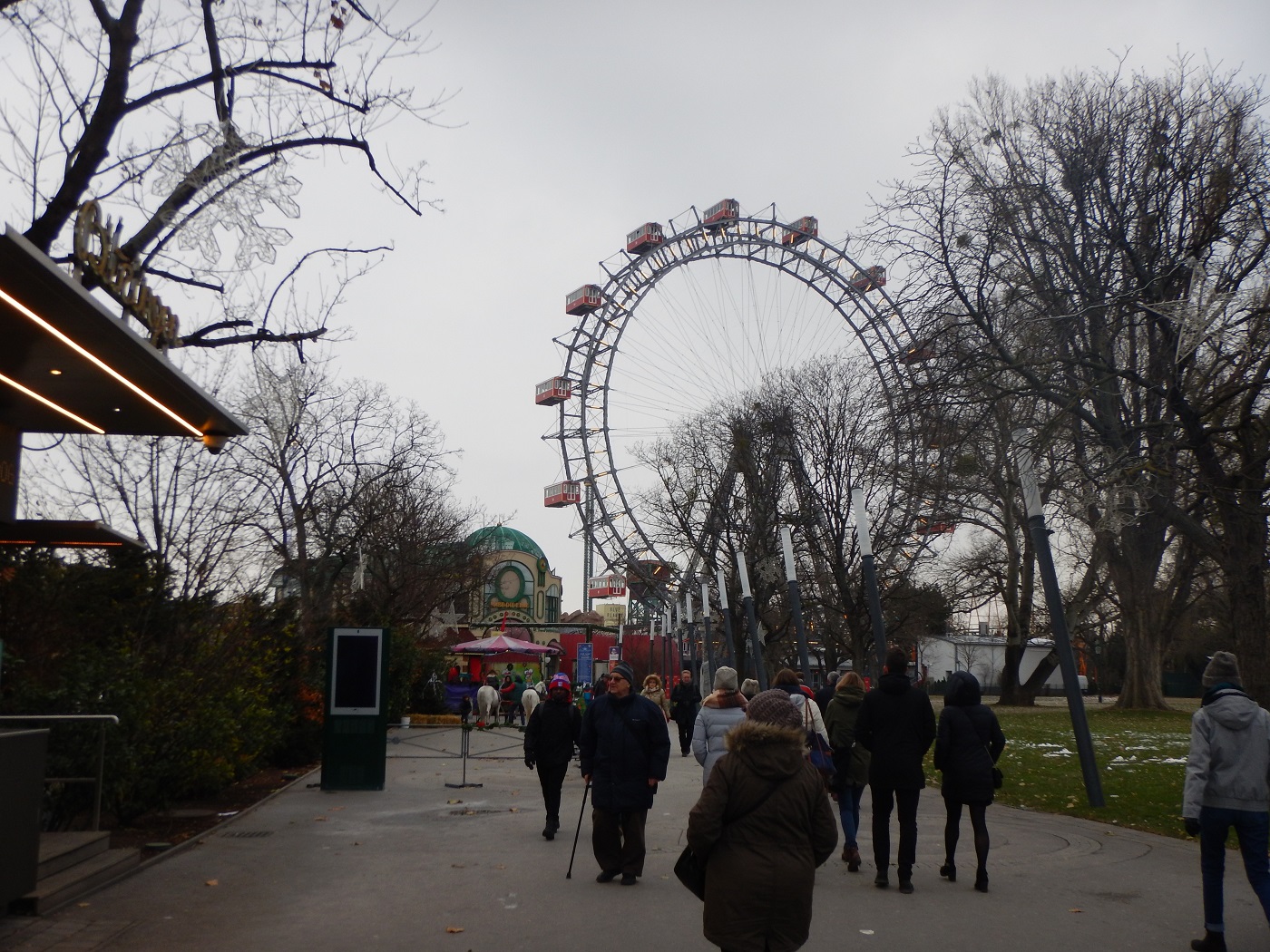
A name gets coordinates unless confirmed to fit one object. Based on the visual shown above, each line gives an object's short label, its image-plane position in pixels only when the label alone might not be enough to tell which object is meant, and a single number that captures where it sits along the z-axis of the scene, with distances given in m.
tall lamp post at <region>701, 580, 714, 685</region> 44.19
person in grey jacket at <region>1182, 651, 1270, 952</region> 7.17
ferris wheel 51.62
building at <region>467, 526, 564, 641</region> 91.00
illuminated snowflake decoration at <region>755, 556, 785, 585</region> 41.88
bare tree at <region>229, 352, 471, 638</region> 28.45
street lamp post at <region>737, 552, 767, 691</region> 32.19
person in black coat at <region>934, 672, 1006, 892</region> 9.24
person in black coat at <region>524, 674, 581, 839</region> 12.73
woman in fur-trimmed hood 5.18
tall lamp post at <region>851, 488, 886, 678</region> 20.69
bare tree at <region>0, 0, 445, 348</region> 11.70
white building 82.00
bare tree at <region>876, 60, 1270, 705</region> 14.17
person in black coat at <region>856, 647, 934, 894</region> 9.45
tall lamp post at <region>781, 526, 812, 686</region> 27.14
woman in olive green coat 10.56
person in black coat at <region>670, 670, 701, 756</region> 25.84
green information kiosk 17.30
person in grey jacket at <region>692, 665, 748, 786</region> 9.62
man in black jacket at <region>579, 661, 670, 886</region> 9.75
